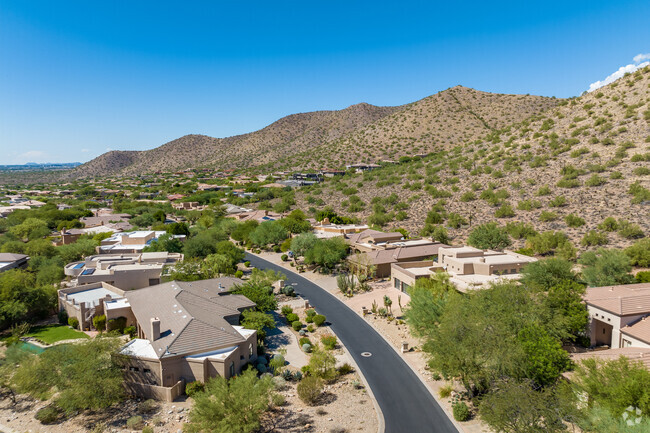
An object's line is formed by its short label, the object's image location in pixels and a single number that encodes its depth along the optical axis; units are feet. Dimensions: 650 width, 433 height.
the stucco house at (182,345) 82.58
